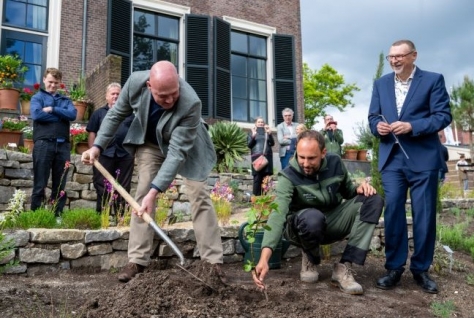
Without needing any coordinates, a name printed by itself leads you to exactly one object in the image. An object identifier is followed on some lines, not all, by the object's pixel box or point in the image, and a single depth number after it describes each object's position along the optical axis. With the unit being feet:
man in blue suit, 10.79
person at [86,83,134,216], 15.66
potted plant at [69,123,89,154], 21.73
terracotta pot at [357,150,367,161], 39.93
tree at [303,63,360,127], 98.78
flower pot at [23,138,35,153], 21.39
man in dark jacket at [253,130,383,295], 9.96
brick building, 29.01
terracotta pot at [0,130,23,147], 20.38
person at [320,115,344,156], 26.26
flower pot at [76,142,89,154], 21.91
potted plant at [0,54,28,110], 24.08
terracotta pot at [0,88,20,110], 24.02
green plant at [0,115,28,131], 20.52
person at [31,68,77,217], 14.96
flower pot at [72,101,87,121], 25.53
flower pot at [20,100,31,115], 25.31
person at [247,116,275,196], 23.25
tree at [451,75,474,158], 69.77
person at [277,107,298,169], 25.76
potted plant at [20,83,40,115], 25.32
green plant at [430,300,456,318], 8.75
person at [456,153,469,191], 45.32
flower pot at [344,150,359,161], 39.60
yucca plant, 28.35
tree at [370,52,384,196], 19.77
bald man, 9.82
